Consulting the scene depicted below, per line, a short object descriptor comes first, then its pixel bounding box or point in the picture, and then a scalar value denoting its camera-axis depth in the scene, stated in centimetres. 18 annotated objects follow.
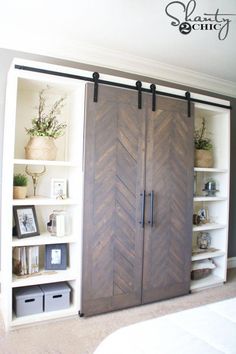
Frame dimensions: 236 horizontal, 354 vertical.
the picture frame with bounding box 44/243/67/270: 267
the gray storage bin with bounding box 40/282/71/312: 253
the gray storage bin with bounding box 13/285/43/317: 243
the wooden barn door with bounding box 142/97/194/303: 288
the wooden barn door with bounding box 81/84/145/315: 259
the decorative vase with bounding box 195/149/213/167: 343
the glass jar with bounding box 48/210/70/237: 265
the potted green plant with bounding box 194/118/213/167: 344
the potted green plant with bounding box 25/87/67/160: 255
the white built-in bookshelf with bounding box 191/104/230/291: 344
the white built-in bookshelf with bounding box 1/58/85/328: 237
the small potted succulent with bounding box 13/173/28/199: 247
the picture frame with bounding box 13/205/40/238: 252
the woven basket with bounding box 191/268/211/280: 343
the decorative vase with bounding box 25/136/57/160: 255
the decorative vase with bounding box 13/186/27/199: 247
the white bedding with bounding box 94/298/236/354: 110
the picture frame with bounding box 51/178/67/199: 280
